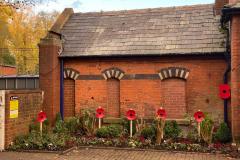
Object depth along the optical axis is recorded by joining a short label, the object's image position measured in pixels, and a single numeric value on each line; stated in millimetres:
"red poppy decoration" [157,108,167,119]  14118
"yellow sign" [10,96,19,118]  13484
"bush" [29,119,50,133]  15016
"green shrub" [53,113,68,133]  16016
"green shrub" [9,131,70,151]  13109
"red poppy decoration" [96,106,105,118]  15953
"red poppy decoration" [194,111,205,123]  13766
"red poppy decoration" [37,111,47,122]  14734
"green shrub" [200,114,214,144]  13414
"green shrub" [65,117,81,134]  16219
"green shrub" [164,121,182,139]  14549
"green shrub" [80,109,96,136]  15776
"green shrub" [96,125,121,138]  15328
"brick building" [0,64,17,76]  42997
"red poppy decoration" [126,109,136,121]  15148
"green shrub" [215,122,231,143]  13953
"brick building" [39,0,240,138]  15609
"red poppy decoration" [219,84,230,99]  14219
